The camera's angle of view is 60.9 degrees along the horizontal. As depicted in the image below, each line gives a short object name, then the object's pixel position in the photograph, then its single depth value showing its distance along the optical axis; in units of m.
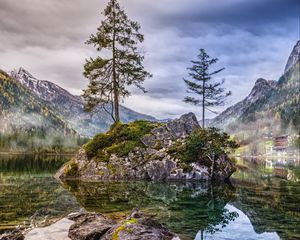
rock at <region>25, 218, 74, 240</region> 9.58
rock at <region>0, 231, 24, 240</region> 9.10
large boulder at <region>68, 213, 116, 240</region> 9.27
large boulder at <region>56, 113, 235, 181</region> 29.78
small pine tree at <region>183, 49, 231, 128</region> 41.34
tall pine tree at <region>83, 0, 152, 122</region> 36.62
